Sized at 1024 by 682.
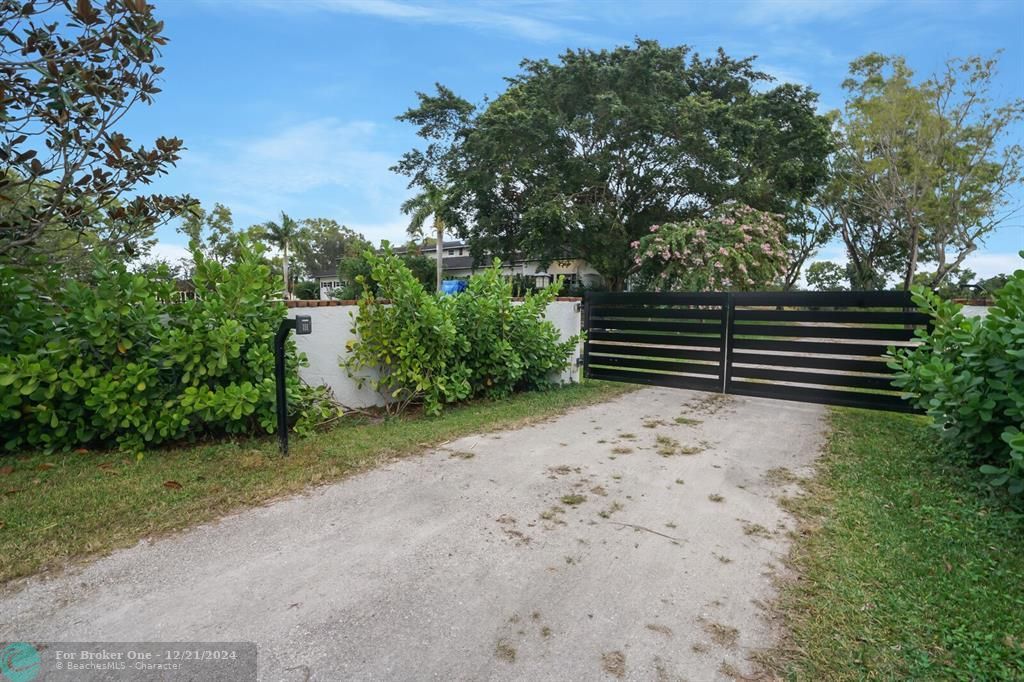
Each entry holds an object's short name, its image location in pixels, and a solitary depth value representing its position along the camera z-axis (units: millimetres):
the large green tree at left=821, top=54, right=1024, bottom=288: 17016
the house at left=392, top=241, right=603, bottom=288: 23445
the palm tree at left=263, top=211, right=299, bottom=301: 35281
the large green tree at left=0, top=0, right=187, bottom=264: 3244
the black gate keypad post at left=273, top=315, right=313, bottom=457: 3631
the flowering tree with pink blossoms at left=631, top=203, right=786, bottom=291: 12836
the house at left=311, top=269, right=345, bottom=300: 40956
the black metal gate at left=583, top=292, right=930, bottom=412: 5355
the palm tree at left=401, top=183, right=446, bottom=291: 21672
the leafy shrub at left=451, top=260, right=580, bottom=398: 5688
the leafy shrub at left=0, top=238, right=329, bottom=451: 3660
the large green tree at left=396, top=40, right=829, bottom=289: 15453
